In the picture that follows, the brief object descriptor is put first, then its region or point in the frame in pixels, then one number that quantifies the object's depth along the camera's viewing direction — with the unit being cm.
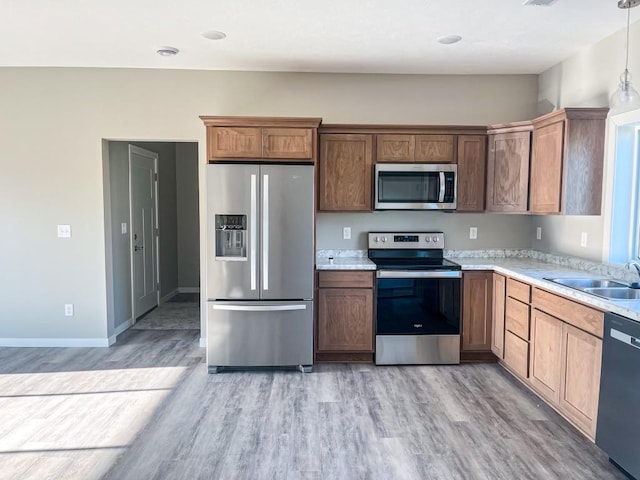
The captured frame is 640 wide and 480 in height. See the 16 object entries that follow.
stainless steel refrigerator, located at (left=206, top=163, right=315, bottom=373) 354
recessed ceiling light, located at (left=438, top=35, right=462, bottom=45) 324
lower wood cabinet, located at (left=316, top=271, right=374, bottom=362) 376
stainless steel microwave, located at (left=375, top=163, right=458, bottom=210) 390
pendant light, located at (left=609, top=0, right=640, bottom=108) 240
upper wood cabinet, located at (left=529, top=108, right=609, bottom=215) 320
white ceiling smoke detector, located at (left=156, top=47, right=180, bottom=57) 355
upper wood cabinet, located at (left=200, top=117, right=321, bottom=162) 360
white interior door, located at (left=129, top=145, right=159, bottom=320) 505
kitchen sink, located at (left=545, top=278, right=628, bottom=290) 299
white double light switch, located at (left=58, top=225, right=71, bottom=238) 418
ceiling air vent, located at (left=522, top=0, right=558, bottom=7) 260
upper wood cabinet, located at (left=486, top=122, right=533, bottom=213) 371
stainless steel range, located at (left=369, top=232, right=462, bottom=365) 373
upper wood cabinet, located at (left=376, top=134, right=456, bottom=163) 393
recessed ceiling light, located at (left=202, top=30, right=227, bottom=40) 320
